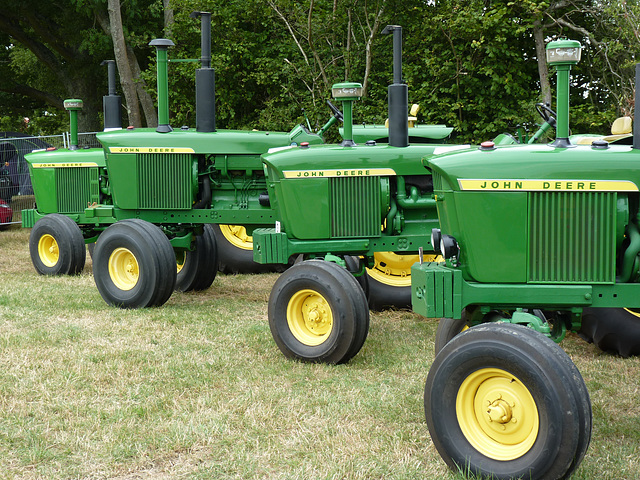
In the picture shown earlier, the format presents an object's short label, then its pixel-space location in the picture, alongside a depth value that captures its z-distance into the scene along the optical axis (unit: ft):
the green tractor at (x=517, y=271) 9.22
